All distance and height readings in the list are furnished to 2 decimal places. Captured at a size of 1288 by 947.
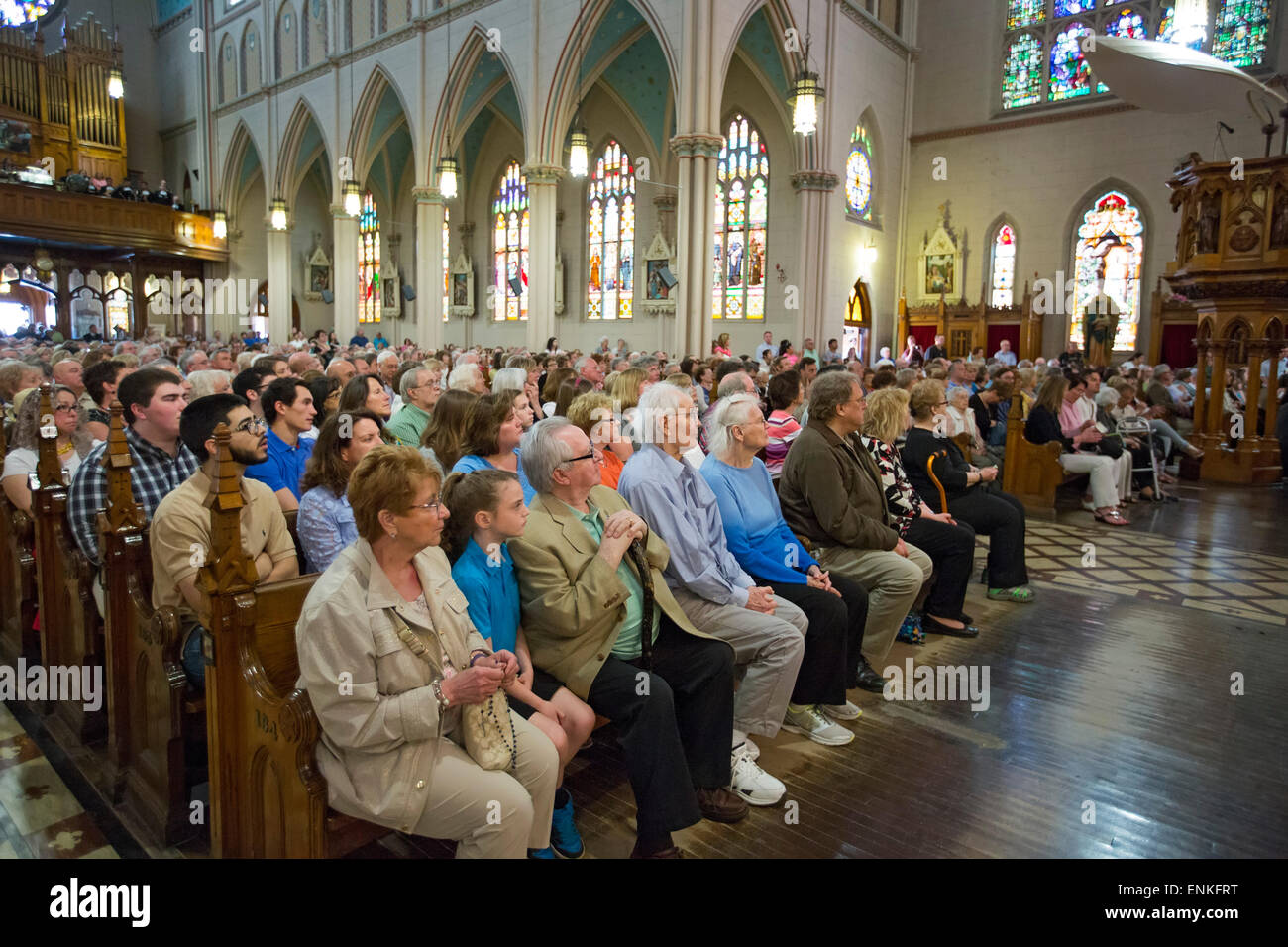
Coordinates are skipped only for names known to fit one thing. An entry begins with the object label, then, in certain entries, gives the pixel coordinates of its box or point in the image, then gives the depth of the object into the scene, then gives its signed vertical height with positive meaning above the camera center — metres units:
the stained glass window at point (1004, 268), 17.16 +2.51
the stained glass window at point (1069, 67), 16.06 +6.50
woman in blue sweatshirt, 3.36 -0.79
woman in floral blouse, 4.57 -0.82
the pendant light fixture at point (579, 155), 11.34 +3.26
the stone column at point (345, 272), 19.23 +2.61
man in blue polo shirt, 3.69 -0.20
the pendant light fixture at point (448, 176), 13.27 +3.41
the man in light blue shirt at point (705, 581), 3.07 -0.79
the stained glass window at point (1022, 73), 16.69 +6.62
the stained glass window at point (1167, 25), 14.68 +6.78
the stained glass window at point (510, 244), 20.88 +3.61
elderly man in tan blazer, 2.46 -0.88
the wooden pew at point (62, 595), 3.05 -0.88
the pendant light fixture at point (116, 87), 22.08 +8.11
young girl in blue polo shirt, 2.37 -0.63
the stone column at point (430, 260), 17.27 +2.63
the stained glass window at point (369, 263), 24.45 +3.66
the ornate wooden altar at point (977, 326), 16.44 +1.27
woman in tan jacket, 1.86 -0.73
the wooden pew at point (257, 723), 1.91 -0.87
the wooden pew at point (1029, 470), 7.44 -0.81
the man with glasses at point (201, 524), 2.49 -0.47
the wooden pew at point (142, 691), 2.53 -1.05
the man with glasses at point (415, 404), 4.66 -0.15
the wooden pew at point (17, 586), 3.56 -1.01
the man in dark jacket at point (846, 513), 3.93 -0.66
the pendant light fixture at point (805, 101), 9.11 +3.24
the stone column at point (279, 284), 21.73 +2.59
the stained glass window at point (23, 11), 23.22 +10.82
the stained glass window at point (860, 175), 17.09 +4.52
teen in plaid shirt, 2.99 -0.30
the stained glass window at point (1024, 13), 16.48 +7.79
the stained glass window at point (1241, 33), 14.16 +6.40
